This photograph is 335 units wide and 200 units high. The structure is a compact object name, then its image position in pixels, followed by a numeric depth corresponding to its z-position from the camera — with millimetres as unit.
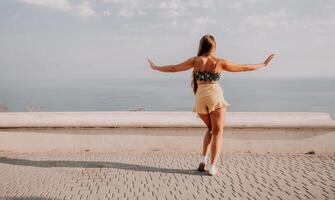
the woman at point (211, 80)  5336
